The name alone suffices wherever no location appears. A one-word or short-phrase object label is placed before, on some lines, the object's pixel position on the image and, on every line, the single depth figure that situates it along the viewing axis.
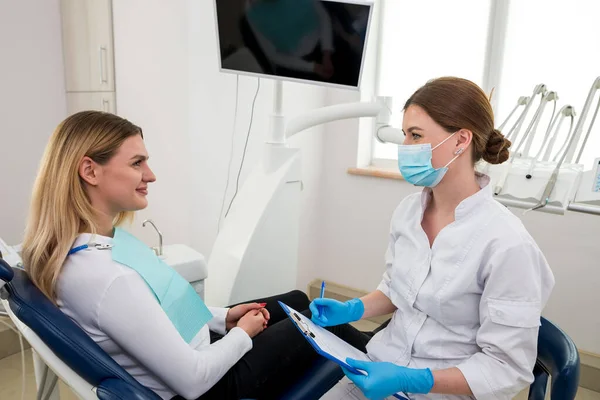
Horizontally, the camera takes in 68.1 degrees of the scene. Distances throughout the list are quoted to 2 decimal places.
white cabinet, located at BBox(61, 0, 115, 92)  2.16
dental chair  0.82
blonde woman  0.91
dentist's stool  0.90
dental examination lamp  1.68
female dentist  0.91
